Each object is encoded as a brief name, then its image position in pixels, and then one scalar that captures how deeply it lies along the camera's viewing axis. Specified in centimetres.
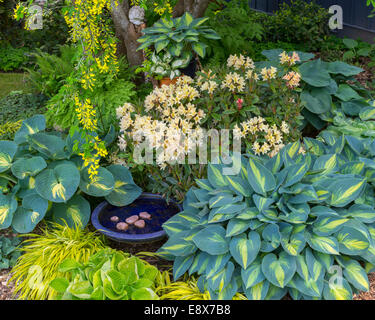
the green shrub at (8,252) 295
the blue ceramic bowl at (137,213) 296
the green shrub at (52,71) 514
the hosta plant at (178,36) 396
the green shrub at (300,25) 717
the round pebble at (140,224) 316
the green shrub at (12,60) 750
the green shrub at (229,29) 499
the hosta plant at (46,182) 299
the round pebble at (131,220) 321
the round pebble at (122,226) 314
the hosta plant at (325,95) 435
